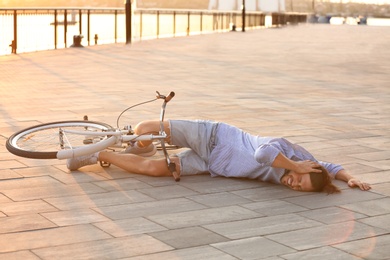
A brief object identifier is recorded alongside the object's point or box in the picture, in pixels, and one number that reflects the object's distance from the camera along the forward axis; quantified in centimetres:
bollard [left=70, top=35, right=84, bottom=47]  2294
